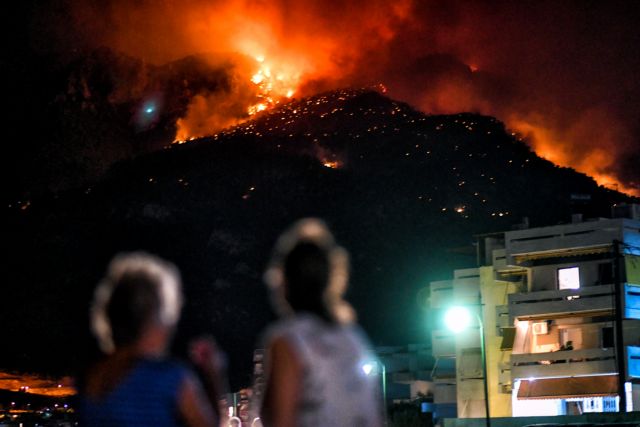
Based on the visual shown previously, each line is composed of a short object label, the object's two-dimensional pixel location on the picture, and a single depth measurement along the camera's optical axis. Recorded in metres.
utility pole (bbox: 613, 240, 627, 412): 47.60
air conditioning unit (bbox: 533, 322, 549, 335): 58.11
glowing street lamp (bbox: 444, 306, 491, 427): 40.81
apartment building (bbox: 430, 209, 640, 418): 52.75
